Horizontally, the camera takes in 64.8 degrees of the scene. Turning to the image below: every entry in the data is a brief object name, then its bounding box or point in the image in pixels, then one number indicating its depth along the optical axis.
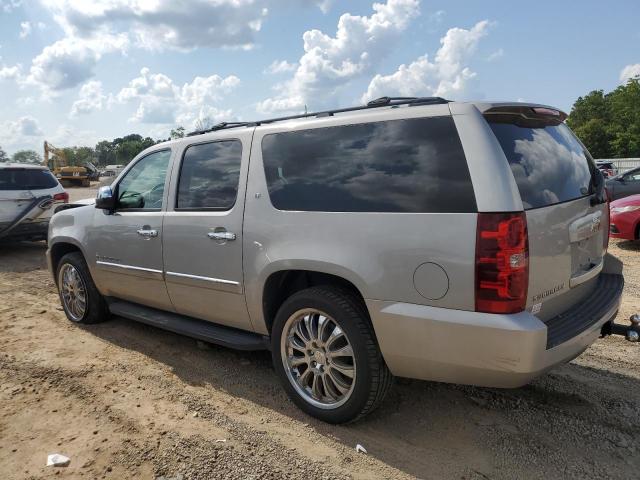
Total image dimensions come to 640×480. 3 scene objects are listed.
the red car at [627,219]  8.56
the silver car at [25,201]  9.28
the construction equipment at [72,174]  45.47
